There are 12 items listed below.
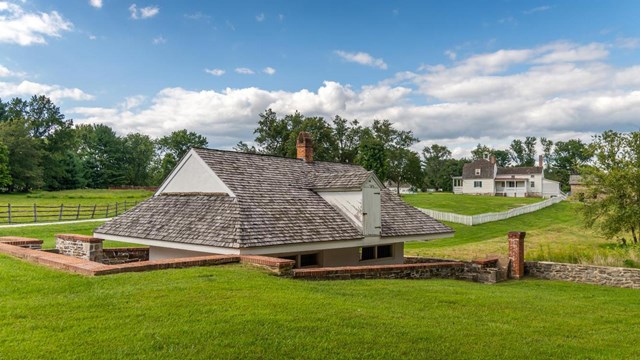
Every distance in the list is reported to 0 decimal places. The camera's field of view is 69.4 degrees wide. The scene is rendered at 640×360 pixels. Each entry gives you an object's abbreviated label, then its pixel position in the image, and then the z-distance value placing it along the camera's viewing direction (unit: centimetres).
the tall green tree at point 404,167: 7301
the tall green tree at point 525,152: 12192
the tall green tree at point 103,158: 8300
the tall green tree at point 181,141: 9269
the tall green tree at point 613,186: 2431
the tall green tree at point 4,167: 5473
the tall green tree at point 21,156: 6224
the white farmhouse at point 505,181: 7700
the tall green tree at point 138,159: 9162
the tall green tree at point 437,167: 10144
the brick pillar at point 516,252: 1614
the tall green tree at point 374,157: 6194
